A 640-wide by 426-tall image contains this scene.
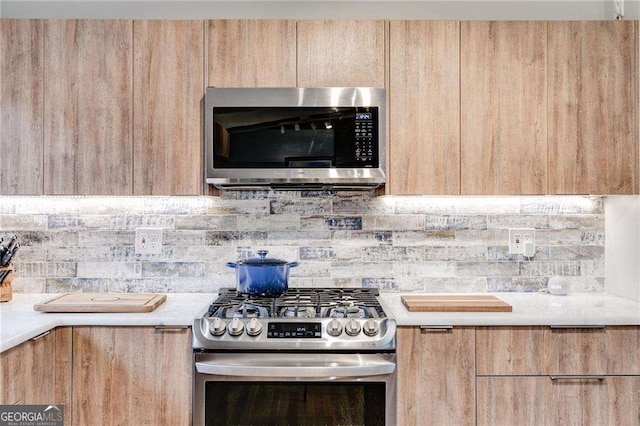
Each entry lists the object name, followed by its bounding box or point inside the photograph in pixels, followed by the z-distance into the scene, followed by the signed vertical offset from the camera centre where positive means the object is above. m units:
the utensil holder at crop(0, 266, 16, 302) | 2.20 -0.34
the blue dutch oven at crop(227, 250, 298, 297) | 2.12 -0.27
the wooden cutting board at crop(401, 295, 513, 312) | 1.99 -0.38
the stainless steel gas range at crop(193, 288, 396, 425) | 1.78 -0.57
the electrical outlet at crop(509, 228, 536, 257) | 2.44 -0.11
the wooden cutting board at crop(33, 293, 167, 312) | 1.95 -0.38
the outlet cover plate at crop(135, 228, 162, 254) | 2.43 -0.12
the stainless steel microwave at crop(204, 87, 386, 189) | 2.07 +0.38
